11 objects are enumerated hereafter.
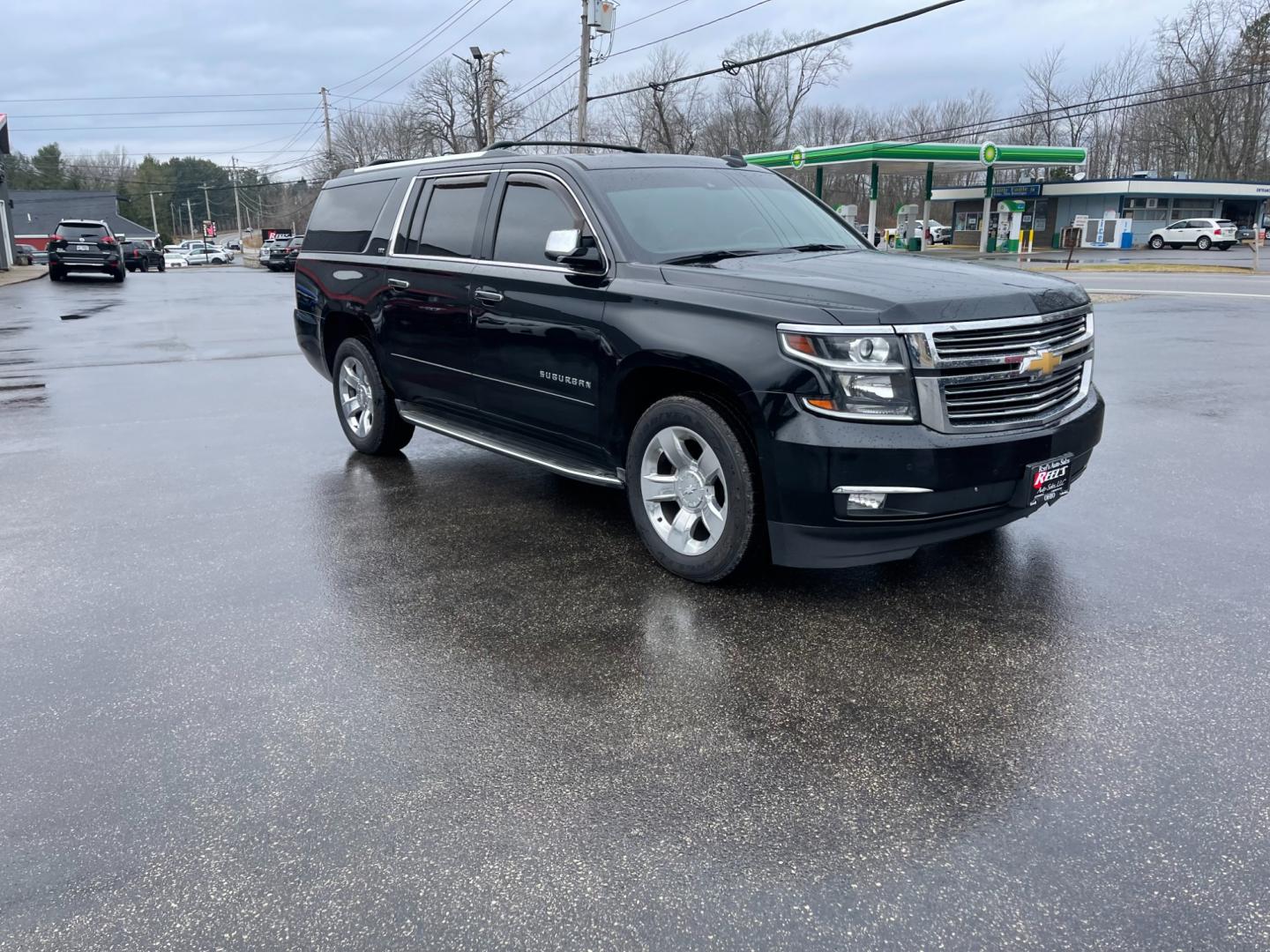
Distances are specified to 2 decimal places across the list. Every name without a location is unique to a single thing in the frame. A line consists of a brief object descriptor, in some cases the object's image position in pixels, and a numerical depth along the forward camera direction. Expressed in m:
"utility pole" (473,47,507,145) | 42.06
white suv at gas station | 49.38
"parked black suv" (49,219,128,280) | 30.61
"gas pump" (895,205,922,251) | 46.50
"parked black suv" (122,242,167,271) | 48.50
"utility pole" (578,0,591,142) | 31.75
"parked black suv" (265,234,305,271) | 46.47
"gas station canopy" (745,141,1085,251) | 41.12
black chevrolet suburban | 3.94
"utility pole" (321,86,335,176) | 64.39
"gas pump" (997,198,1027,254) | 49.69
